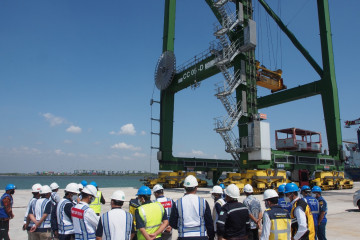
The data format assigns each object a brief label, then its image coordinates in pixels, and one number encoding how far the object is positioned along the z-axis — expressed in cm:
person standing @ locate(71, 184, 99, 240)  420
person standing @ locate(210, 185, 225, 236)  538
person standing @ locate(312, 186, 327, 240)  637
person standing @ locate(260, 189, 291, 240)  415
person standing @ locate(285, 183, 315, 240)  453
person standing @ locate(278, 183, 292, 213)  659
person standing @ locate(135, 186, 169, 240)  399
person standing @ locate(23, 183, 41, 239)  566
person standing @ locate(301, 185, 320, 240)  613
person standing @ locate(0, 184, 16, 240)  652
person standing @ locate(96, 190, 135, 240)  380
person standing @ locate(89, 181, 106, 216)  703
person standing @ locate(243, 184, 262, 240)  584
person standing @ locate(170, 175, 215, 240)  425
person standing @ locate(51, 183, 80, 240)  487
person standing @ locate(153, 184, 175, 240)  536
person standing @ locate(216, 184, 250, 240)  403
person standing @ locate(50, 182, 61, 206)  702
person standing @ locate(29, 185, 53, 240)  550
